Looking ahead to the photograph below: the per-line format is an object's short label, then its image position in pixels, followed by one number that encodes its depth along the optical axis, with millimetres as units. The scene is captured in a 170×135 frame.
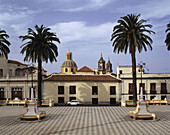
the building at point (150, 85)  45656
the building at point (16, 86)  44312
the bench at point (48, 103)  32906
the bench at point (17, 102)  34406
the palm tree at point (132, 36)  32438
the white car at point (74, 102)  42319
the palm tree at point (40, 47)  32969
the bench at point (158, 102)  34406
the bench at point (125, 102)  32525
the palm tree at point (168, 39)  34688
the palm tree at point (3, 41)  36688
